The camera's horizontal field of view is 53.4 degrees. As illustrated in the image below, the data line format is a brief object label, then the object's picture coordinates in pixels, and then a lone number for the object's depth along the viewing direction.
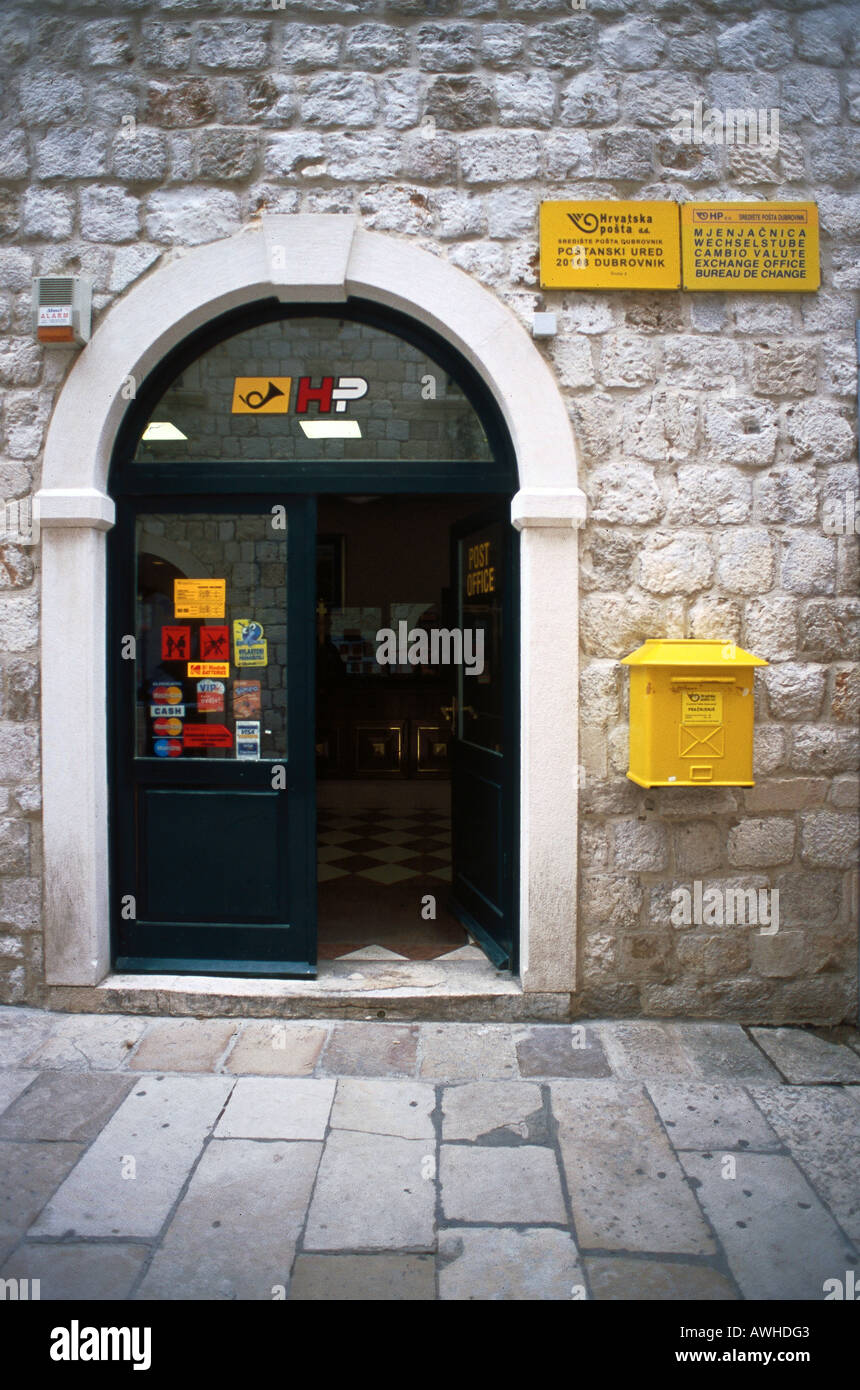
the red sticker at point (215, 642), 3.90
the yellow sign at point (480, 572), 4.19
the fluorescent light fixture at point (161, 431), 3.85
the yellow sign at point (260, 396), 3.83
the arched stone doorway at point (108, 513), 3.60
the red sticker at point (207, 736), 3.92
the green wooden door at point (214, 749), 3.87
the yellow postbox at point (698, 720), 3.35
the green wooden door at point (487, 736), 3.94
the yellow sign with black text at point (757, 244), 3.59
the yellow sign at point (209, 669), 3.91
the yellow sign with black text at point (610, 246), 3.58
